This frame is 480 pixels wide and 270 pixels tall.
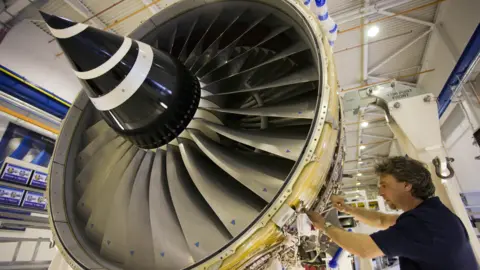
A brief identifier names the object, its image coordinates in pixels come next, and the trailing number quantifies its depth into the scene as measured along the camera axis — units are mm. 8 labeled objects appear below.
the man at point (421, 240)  1163
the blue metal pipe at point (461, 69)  4742
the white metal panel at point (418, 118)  2389
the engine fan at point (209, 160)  1104
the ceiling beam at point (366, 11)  5375
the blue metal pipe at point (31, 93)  4355
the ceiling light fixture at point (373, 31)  6191
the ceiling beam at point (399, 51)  6441
